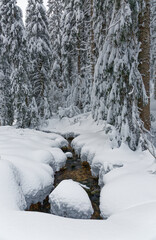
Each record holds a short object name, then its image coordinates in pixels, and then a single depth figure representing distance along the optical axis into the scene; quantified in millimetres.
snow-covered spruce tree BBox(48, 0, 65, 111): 21344
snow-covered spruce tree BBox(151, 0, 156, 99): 18891
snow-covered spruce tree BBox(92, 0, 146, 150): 6848
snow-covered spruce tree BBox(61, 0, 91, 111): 16594
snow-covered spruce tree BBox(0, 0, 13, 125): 15828
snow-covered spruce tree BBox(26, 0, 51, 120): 17812
